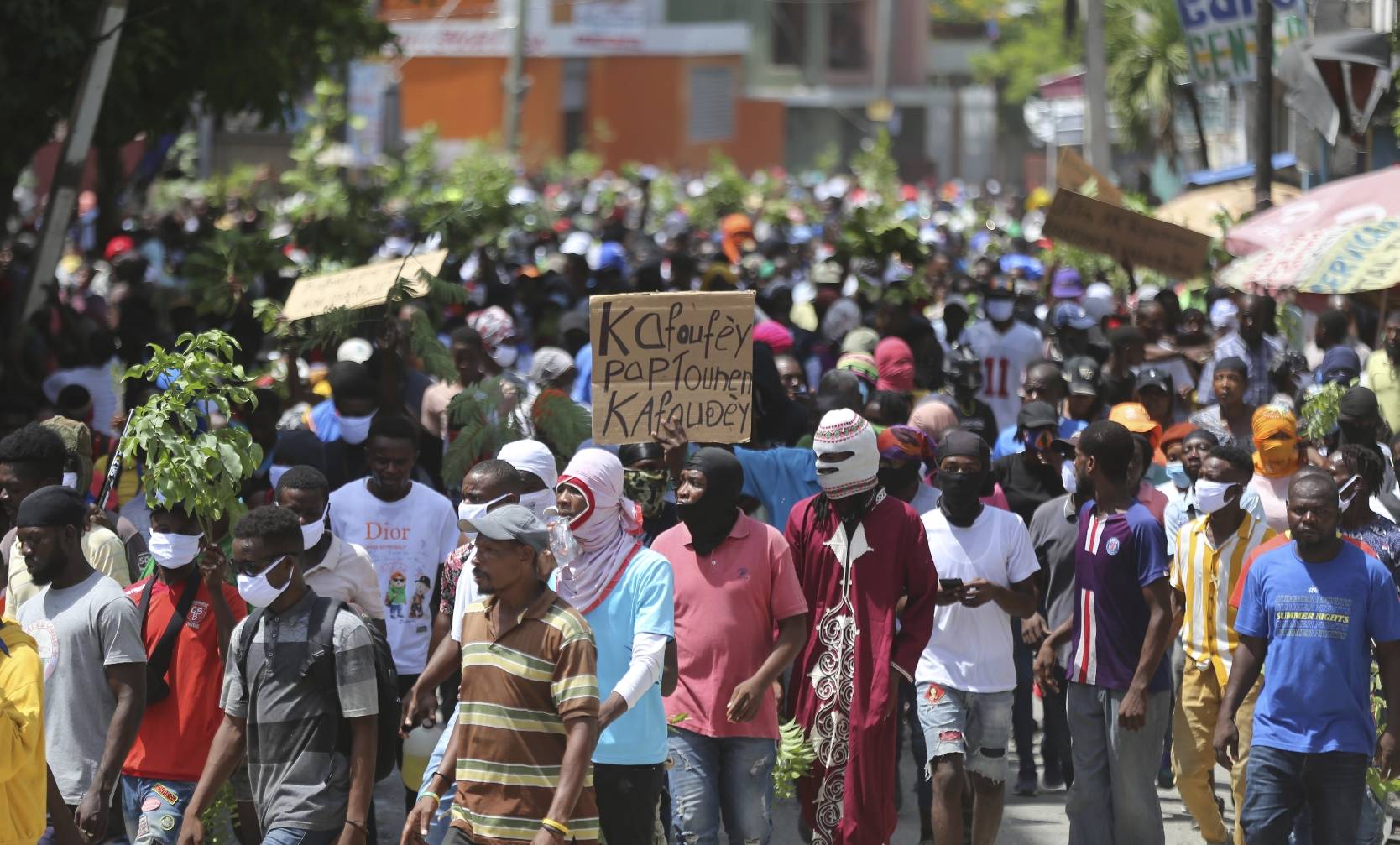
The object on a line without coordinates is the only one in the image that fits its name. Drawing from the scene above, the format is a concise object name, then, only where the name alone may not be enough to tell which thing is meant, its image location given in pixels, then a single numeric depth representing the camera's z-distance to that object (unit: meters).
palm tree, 62.09
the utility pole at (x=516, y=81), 75.87
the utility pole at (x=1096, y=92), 41.62
